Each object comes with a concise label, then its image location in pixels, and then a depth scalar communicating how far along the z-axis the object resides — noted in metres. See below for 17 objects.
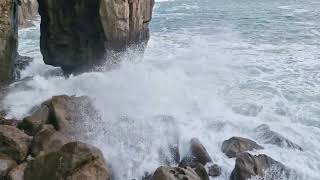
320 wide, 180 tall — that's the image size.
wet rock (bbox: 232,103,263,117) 16.78
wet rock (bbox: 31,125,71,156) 12.92
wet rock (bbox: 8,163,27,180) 11.54
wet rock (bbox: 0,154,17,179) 11.81
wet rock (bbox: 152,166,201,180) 11.37
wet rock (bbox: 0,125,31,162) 12.76
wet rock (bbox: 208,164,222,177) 12.87
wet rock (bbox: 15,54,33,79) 22.48
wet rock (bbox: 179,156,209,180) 12.22
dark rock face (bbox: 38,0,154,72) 20.05
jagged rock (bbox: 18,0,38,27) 37.16
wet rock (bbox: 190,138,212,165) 13.44
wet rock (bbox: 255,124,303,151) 14.29
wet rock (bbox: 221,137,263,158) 13.74
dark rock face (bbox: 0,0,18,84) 17.36
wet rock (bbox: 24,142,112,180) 10.57
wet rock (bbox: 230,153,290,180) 12.36
